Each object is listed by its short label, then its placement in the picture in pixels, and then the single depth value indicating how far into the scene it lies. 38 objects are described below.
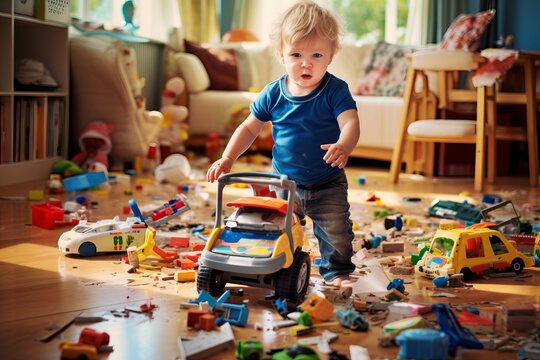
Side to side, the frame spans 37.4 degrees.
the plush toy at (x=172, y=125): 5.81
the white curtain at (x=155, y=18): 6.56
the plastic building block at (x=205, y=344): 1.73
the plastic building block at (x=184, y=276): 2.39
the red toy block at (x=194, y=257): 2.65
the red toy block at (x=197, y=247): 2.84
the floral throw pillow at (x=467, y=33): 5.44
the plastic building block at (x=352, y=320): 1.95
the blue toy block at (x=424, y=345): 1.71
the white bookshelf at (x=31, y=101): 4.25
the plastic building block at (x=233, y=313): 1.97
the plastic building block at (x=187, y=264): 2.56
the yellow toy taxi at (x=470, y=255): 2.51
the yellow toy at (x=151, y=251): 2.65
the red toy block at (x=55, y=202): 3.56
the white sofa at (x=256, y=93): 5.71
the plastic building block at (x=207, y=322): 1.90
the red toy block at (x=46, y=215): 3.18
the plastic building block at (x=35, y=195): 3.84
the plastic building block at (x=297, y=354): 1.69
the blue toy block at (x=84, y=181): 4.12
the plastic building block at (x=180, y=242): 2.94
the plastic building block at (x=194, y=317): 1.92
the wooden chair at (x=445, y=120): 4.73
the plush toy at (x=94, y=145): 4.93
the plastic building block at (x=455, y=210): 3.58
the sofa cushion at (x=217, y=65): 6.39
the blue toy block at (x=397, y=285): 2.33
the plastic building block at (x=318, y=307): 2.00
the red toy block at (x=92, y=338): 1.76
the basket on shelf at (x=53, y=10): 4.51
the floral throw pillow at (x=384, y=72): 5.95
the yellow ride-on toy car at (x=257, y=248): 2.11
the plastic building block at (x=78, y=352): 1.68
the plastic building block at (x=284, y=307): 2.06
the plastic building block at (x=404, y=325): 1.87
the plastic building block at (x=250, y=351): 1.71
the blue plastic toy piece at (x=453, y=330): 1.82
